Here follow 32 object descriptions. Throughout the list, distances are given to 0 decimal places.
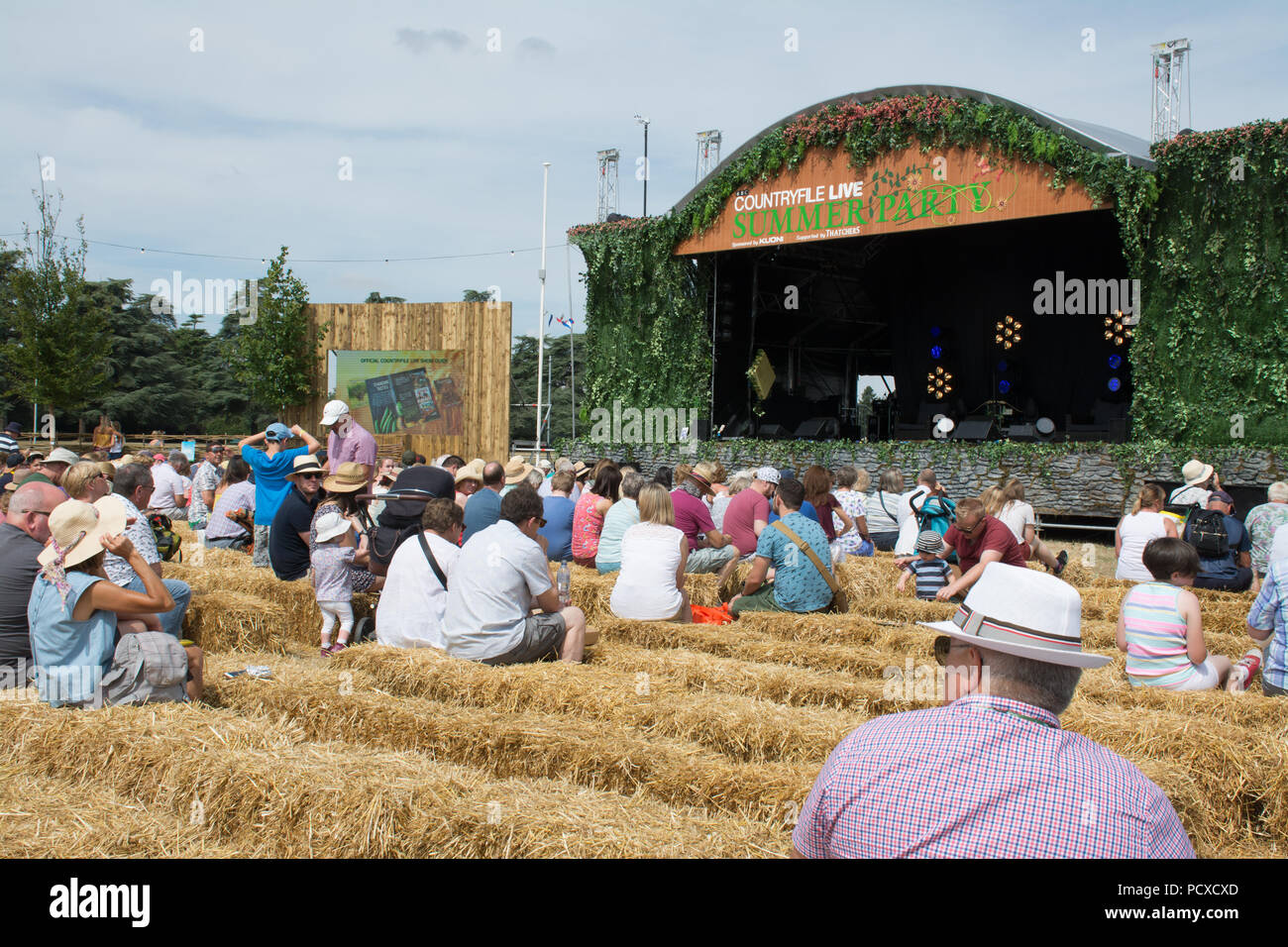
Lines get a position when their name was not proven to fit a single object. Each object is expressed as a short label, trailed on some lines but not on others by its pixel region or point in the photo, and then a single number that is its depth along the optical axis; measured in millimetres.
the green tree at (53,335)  22297
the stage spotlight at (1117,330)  19734
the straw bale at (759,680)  5195
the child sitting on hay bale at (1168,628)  5188
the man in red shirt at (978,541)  7508
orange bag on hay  7602
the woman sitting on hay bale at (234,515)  9883
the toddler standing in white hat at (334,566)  7059
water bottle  7074
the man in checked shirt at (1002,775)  2041
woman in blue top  4480
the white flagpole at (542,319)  25969
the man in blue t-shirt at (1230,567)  9008
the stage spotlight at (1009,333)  22219
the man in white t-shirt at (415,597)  6184
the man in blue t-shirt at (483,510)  7891
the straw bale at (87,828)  3273
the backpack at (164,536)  7633
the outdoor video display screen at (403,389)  21438
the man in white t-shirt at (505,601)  5578
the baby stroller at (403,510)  7395
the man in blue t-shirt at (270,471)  8698
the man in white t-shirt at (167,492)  11656
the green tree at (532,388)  49509
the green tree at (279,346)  22875
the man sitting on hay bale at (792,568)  7414
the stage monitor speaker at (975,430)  18141
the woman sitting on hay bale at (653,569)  6973
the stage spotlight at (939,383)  23109
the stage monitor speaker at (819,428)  20812
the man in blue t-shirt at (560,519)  9406
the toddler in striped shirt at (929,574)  8359
